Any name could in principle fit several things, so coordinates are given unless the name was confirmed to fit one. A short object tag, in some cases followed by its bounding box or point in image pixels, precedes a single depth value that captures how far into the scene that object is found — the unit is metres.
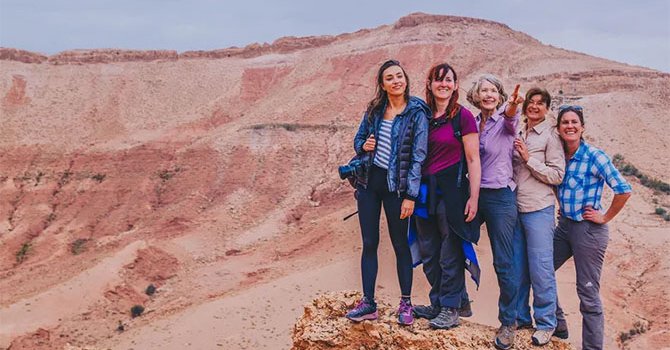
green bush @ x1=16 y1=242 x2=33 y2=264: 25.38
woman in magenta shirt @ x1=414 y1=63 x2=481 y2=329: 4.93
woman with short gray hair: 5.00
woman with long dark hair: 4.95
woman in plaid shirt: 5.01
